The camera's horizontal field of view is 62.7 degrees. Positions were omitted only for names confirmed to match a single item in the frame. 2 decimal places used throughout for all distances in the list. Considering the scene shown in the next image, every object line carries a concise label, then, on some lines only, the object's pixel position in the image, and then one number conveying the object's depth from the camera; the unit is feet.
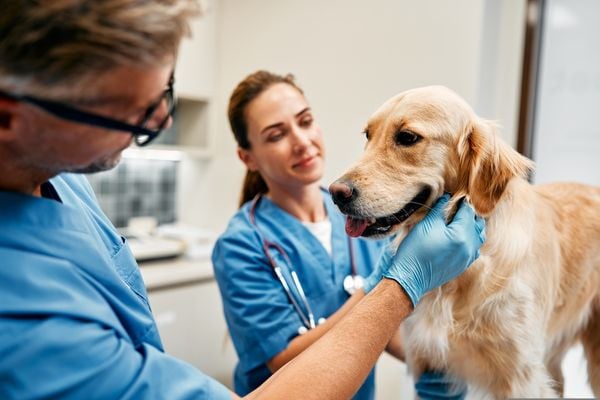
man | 1.73
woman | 3.76
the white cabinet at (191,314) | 6.89
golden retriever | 2.85
